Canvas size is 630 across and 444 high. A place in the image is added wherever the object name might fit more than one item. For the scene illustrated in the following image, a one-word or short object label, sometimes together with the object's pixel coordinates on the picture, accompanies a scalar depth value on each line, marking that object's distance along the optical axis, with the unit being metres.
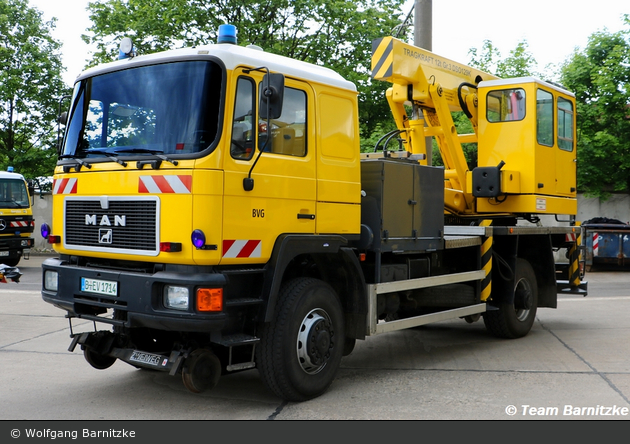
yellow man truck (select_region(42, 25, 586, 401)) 4.95
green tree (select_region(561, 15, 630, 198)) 19.62
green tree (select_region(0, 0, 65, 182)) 23.88
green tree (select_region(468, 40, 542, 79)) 23.92
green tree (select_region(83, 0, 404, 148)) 21.09
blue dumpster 17.09
